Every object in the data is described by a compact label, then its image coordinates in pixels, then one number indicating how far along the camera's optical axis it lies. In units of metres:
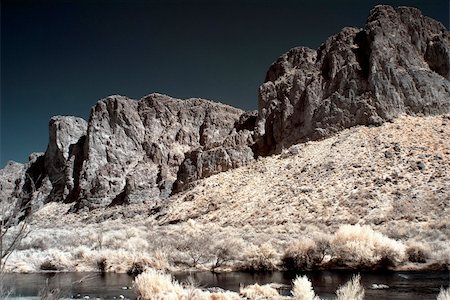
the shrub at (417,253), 24.64
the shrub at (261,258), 24.14
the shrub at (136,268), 24.17
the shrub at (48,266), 26.33
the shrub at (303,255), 24.14
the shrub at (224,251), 25.40
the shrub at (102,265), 25.42
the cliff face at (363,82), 61.50
